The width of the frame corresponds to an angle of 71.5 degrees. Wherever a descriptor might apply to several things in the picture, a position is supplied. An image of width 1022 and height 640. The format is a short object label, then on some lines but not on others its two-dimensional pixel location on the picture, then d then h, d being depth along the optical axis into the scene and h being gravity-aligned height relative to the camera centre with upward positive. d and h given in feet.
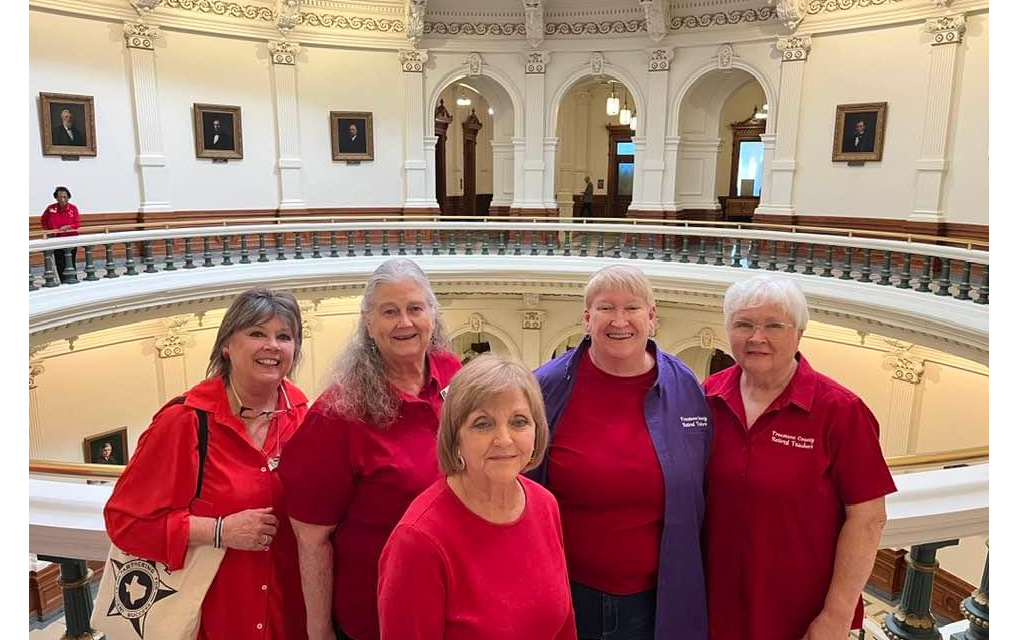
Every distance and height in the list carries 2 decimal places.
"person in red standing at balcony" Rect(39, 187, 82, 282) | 35.35 -1.17
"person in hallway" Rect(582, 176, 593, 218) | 74.38 +0.34
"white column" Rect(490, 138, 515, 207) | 64.03 +2.66
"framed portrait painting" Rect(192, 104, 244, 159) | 53.78 +5.12
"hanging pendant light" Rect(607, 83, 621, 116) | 58.39 +8.02
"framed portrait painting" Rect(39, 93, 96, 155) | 45.75 +4.69
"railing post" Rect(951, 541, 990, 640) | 6.75 -3.81
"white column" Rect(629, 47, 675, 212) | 57.16 +5.83
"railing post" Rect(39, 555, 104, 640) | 6.88 -3.88
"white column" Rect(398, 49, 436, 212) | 59.88 +5.89
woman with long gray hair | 7.08 -2.56
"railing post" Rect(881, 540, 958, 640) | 6.98 -3.86
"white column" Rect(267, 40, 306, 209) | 56.48 +6.50
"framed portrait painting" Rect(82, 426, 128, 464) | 44.47 -15.72
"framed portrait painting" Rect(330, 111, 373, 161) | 59.57 +5.42
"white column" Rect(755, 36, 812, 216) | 51.57 +6.04
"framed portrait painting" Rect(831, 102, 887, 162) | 48.88 +5.15
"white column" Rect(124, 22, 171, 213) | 49.57 +5.70
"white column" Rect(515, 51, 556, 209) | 59.93 +5.41
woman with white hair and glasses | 7.25 -2.93
